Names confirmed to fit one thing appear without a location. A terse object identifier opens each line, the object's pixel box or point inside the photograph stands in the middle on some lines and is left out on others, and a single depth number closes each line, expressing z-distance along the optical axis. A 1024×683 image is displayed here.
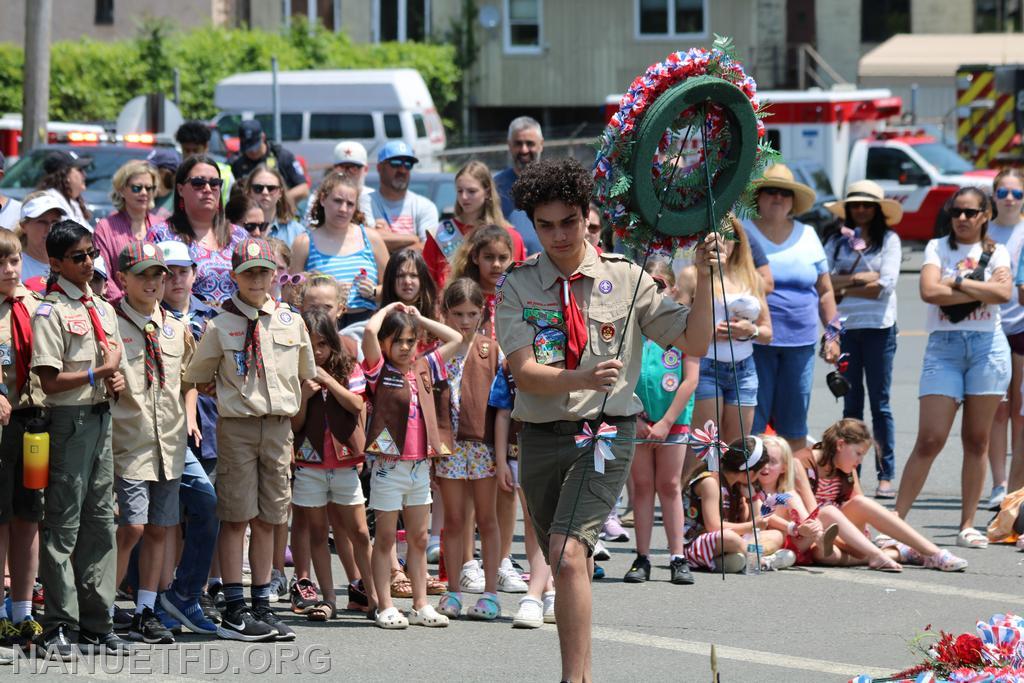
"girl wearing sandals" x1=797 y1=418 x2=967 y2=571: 18.08
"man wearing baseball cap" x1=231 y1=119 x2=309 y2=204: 23.06
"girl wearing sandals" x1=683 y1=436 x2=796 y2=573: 17.89
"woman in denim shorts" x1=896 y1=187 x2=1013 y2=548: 19.31
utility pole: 41.47
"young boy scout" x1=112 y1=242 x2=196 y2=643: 14.57
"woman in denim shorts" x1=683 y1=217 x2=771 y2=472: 18.70
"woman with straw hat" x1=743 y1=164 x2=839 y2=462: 20.16
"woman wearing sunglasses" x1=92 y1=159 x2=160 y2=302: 17.50
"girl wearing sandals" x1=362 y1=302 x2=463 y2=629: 15.37
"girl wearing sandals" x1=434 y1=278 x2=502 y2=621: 15.95
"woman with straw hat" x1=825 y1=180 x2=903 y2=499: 22.14
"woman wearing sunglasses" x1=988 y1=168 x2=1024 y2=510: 20.77
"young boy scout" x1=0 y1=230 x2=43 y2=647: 13.73
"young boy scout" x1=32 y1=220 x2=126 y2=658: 13.84
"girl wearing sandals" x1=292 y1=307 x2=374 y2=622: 15.60
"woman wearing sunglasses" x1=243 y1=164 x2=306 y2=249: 19.34
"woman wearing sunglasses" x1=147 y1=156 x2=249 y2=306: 17.06
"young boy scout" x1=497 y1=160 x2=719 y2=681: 12.02
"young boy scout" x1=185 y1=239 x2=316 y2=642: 14.82
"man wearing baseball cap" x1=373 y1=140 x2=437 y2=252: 20.69
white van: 68.00
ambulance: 56.81
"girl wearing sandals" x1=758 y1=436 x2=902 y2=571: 17.98
